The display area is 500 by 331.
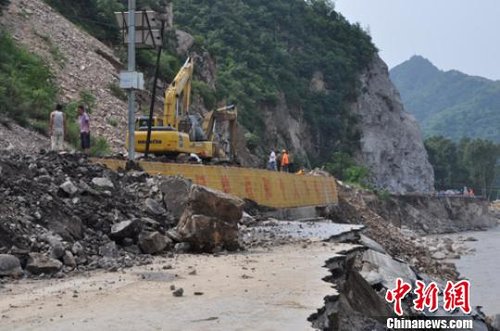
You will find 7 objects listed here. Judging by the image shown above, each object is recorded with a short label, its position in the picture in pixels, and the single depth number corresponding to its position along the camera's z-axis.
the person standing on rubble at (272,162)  31.33
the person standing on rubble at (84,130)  17.33
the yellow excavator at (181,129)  19.44
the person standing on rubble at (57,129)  15.77
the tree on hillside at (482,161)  102.19
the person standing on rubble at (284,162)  32.84
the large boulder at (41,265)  8.37
